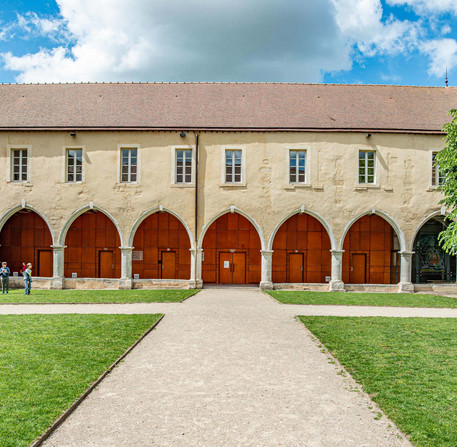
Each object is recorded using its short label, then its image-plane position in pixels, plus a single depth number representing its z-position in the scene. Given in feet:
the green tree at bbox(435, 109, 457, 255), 60.59
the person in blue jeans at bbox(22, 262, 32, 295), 63.14
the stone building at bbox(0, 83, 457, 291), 75.10
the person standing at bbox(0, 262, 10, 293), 64.95
